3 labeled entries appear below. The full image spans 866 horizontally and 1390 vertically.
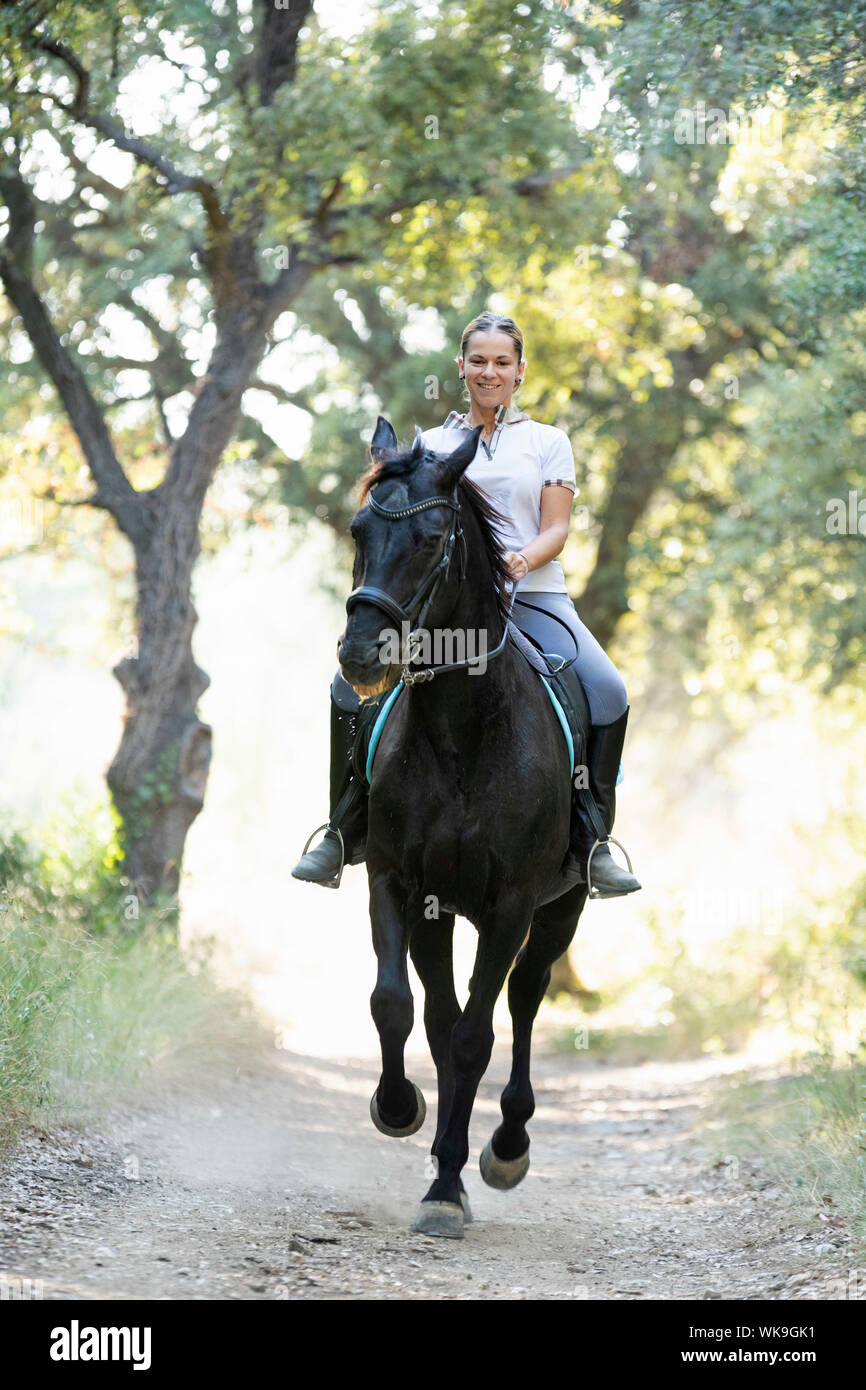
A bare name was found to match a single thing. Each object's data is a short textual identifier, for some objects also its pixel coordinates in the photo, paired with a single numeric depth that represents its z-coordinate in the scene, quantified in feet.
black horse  34.06
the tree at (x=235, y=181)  62.75
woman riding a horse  37.99
